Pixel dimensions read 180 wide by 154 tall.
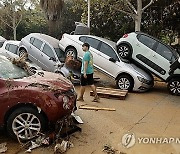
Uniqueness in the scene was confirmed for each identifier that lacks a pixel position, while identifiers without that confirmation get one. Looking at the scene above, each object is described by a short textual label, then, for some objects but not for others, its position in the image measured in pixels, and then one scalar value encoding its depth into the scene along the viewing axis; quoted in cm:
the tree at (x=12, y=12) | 1548
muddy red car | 323
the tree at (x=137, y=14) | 920
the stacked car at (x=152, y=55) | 663
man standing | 511
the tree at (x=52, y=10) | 1053
